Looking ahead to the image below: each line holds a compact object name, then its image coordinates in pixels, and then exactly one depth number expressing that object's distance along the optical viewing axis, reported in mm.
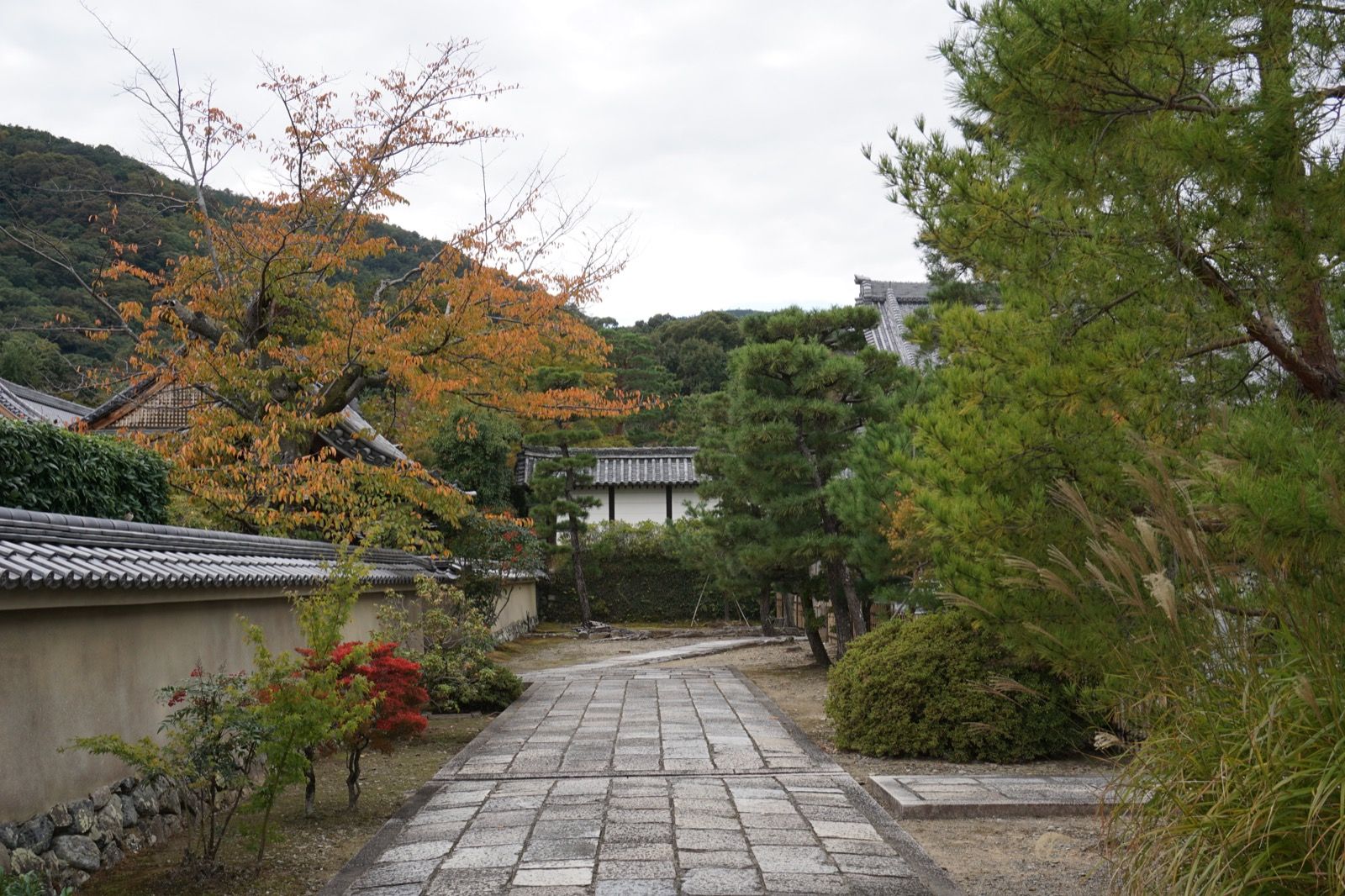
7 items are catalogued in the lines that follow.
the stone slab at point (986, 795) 5691
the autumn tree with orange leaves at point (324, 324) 11570
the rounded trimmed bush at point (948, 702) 7117
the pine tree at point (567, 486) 21719
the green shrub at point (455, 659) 10078
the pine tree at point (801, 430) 11953
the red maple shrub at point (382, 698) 6148
